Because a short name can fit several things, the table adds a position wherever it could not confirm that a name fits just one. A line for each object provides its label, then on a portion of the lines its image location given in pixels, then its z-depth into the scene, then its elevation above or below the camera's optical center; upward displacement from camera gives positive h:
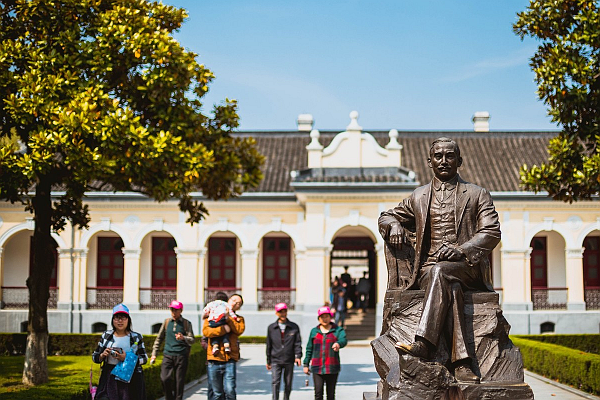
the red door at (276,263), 28.67 -0.01
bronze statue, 6.42 +0.18
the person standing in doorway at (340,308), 24.83 -1.47
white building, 25.17 +0.62
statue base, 6.26 -0.86
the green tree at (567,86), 13.00 +3.04
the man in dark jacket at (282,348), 11.34 -1.27
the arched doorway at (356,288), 26.11 -1.06
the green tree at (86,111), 12.48 +2.59
